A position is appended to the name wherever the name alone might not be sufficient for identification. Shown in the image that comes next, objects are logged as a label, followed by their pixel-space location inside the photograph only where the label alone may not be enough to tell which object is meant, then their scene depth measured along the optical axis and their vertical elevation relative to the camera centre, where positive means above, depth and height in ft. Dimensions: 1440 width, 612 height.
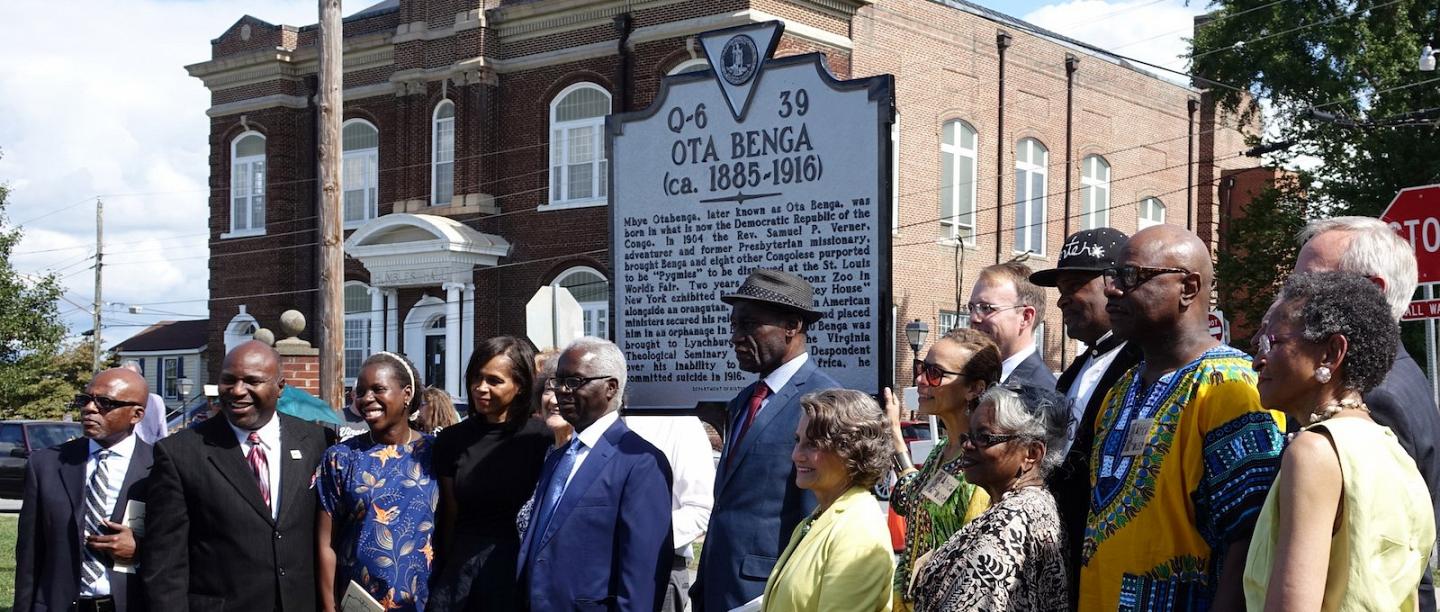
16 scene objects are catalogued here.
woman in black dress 18.61 -2.47
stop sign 31.12 +1.66
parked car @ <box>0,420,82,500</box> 80.33 -8.66
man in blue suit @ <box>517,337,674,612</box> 17.48 -2.70
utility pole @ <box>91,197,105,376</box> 174.77 +6.47
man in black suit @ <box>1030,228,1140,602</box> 16.24 -0.21
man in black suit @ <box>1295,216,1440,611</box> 13.10 +0.14
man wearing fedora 17.33 -1.89
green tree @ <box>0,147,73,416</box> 117.50 -3.35
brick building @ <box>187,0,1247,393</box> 99.04 +11.02
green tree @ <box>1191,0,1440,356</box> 98.32 +15.79
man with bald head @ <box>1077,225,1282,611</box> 12.51 -1.38
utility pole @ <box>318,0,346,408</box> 46.34 +2.35
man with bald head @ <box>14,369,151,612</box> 20.79 -3.26
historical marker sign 22.98 +1.44
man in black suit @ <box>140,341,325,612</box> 19.74 -3.11
